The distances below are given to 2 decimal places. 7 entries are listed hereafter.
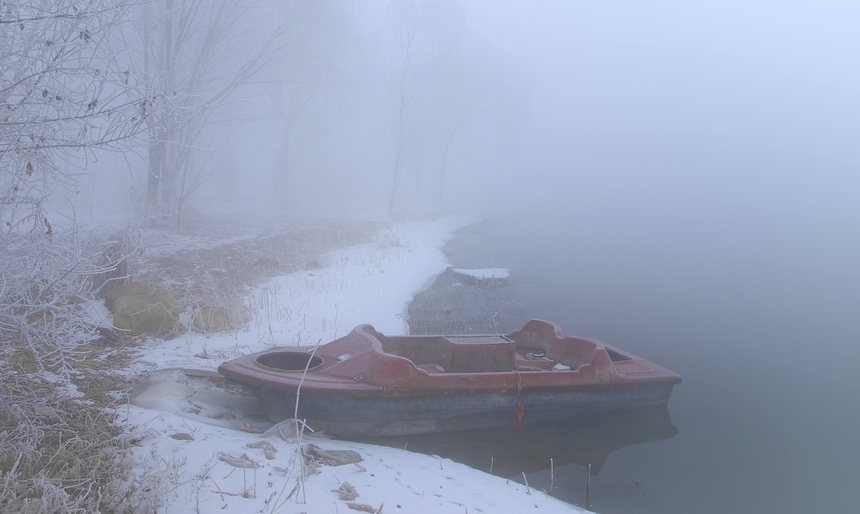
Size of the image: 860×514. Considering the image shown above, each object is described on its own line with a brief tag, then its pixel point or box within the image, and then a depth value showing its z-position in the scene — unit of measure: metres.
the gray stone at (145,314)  7.44
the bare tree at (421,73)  34.47
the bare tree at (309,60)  20.66
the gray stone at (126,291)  8.20
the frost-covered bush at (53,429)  3.27
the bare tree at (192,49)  15.19
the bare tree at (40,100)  3.55
